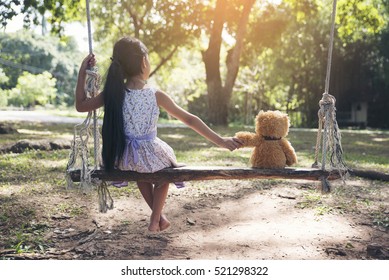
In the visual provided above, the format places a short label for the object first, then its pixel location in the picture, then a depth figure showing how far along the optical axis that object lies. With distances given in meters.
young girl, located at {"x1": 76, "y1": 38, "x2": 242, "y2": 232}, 2.93
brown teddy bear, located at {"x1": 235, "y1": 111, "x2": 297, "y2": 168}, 3.21
